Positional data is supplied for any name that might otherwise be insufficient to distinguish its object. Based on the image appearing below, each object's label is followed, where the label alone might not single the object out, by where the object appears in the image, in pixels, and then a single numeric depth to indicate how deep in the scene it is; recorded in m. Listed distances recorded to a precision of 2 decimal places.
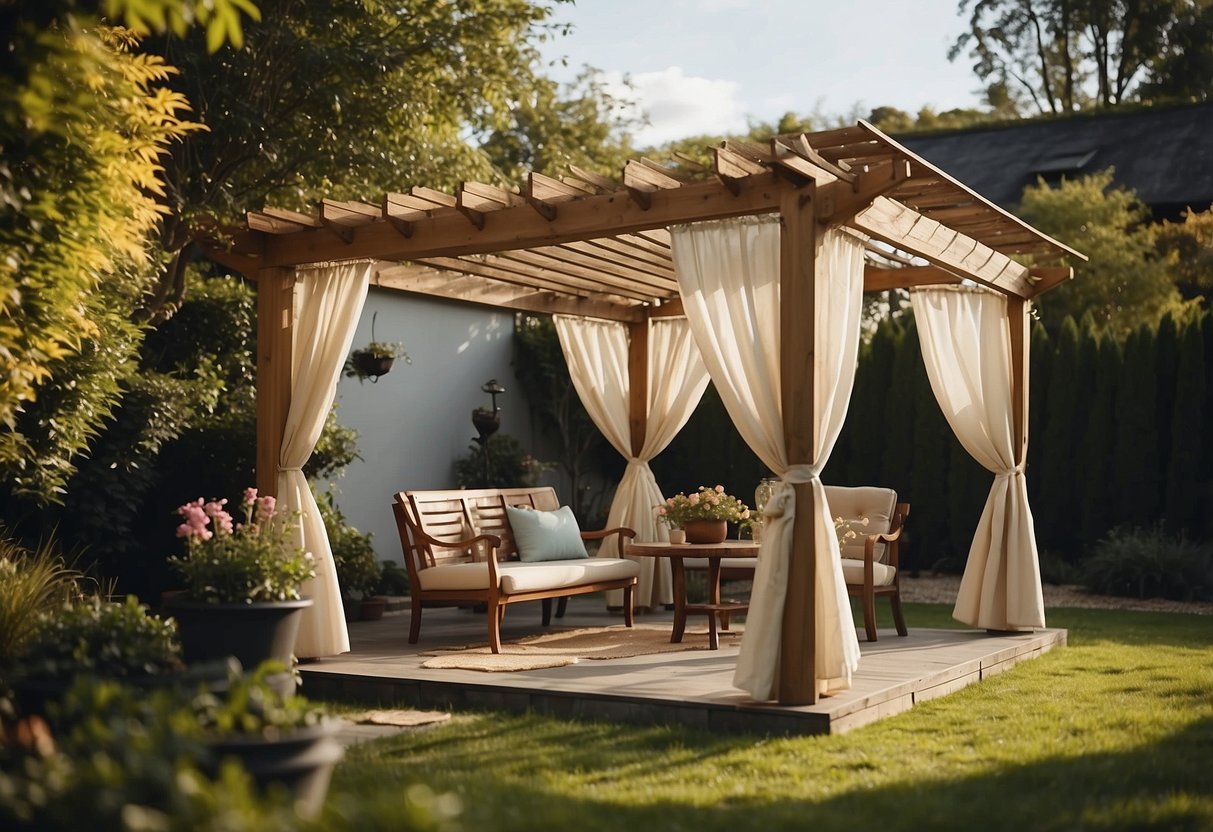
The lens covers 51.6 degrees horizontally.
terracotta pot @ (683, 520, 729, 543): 7.43
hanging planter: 9.96
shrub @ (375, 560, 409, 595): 10.05
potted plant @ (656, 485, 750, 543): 7.44
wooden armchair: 7.38
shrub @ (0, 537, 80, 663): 5.39
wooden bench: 7.02
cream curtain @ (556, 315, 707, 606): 9.12
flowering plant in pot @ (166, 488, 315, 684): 4.96
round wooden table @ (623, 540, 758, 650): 6.98
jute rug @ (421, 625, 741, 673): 6.39
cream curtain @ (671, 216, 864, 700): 5.32
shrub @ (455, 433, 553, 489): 11.13
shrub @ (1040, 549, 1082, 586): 10.89
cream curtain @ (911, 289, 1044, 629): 7.71
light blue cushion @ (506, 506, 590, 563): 8.00
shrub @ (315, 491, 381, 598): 8.77
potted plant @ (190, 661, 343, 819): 2.96
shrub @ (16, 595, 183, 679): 3.99
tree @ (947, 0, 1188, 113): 24.08
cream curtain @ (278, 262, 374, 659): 6.73
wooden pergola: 5.39
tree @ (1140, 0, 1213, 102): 23.55
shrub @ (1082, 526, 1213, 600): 10.05
